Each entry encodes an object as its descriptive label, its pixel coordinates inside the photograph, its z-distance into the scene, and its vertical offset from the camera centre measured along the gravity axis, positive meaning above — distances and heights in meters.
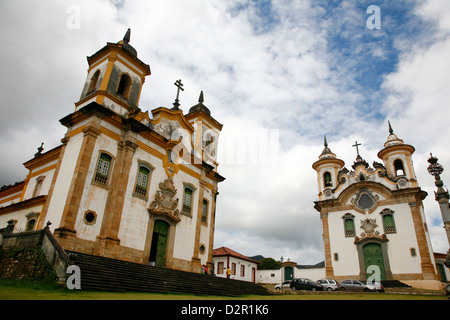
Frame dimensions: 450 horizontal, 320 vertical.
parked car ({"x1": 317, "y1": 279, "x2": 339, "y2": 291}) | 19.77 +0.82
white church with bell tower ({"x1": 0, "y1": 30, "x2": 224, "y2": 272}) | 13.32 +5.34
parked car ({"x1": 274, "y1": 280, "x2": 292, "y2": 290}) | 24.17 +0.64
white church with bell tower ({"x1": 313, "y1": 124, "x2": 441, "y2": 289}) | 23.25 +6.17
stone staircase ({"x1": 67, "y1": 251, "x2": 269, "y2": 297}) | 9.34 +0.32
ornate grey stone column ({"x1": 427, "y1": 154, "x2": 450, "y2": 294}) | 10.40 +3.61
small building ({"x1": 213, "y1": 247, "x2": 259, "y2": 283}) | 31.72 +2.80
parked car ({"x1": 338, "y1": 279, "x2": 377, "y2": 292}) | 18.46 +0.73
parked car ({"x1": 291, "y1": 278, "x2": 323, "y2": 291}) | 19.67 +0.67
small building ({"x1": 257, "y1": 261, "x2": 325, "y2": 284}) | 27.28 +1.98
